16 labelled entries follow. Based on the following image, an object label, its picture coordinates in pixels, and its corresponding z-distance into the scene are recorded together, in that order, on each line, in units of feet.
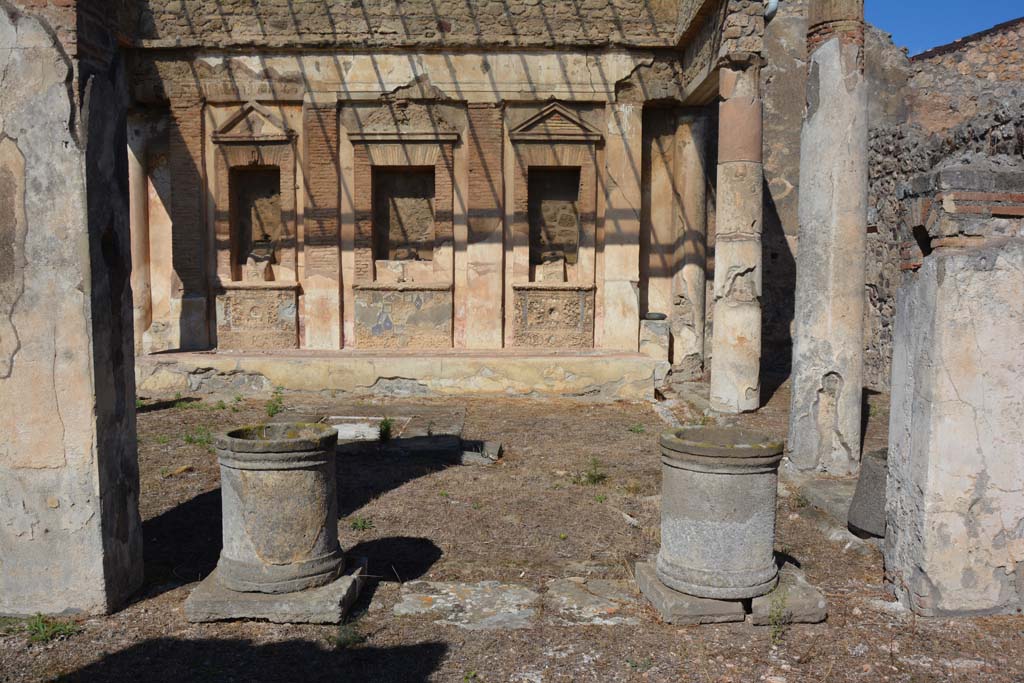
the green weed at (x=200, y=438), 26.11
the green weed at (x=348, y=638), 12.34
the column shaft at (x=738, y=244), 30.17
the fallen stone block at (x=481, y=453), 24.16
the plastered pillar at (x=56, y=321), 12.67
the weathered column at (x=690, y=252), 38.55
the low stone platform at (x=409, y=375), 34.81
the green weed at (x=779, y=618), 12.78
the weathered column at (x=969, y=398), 12.85
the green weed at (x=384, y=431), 26.00
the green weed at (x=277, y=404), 30.89
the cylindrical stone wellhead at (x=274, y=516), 13.48
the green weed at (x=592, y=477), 21.94
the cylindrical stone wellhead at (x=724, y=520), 13.28
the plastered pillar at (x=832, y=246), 21.17
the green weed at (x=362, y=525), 18.02
